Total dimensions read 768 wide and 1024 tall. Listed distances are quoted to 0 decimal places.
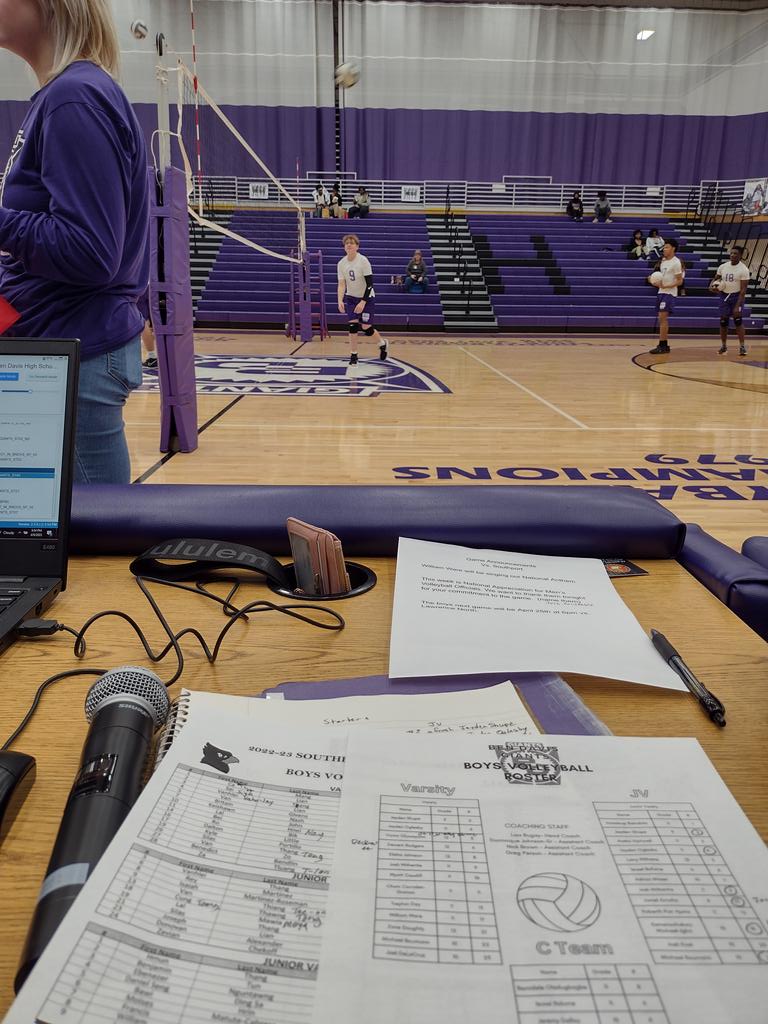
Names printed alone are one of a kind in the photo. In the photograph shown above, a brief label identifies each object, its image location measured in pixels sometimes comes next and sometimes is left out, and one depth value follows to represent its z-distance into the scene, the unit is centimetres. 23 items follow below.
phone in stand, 85
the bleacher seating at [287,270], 1195
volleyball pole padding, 346
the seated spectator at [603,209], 1577
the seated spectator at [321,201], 1555
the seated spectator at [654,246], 1362
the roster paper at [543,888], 35
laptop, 80
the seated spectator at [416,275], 1222
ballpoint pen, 60
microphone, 39
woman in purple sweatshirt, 120
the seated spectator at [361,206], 1523
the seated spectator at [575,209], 1584
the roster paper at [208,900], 34
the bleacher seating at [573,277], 1225
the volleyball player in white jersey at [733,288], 874
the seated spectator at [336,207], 1541
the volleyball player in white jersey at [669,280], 843
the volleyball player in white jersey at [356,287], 765
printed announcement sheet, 68
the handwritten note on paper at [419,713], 57
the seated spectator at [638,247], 1395
